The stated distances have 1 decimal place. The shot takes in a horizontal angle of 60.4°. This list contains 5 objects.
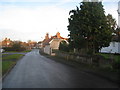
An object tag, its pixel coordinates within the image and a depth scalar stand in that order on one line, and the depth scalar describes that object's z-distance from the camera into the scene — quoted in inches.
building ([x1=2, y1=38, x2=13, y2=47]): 2688.4
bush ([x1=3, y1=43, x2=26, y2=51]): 1809.8
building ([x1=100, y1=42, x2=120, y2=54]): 815.7
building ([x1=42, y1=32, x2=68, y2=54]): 1341.2
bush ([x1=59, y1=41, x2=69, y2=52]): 723.1
